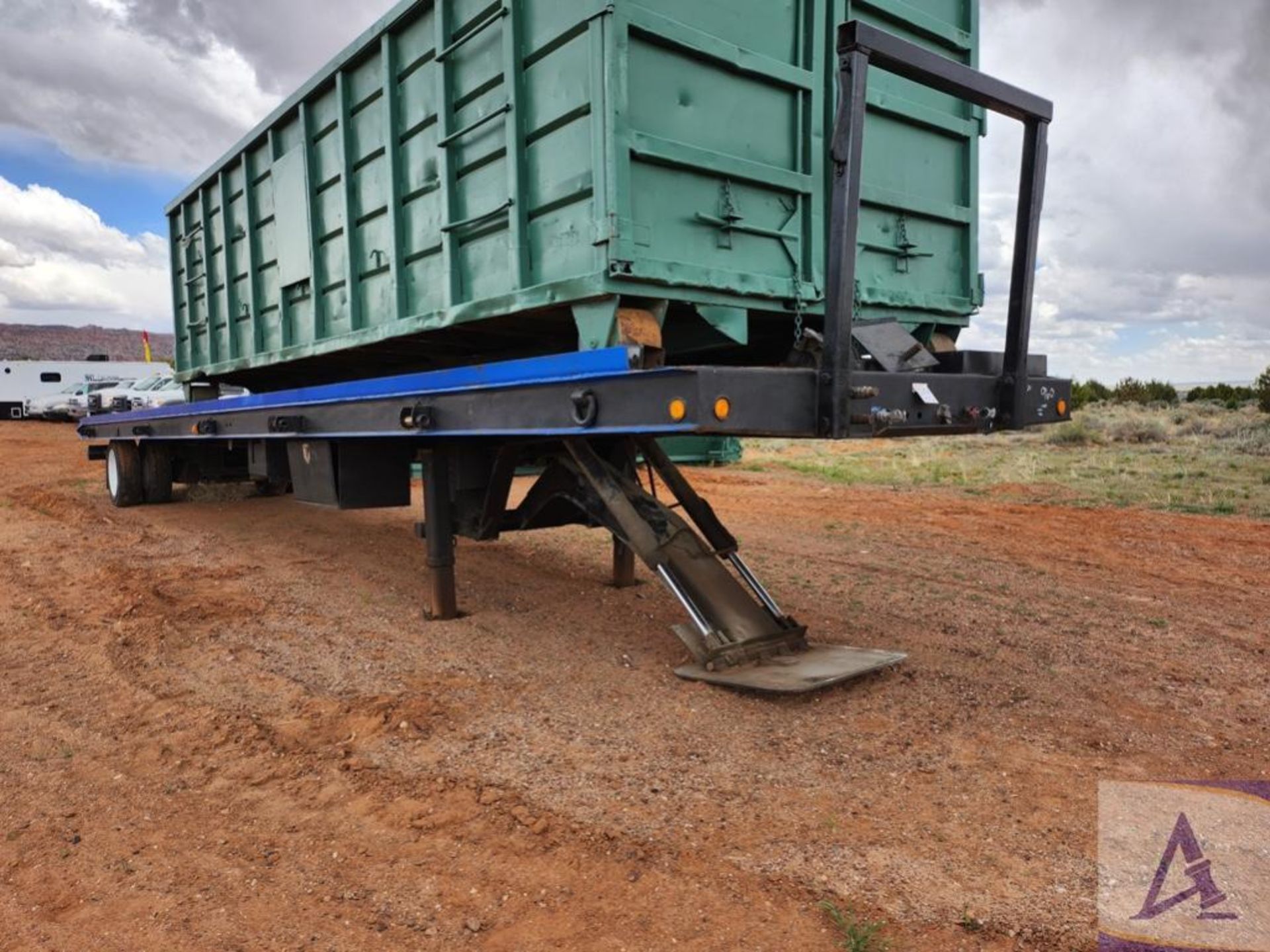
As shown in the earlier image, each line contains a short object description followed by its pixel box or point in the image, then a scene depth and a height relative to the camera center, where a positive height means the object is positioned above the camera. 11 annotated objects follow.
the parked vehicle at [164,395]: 20.98 -0.14
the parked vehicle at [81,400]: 26.20 -0.30
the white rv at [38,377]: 30.33 +0.39
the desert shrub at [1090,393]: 28.88 -0.08
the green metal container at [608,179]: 3.90 +1.04
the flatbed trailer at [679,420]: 3.33 -0.13
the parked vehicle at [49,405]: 27.23 -0.48
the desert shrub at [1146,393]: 27.33 -0.07
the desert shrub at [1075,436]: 17.48 -0.86
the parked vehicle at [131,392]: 21.61 -0.06
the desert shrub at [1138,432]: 17.34 -0.79
